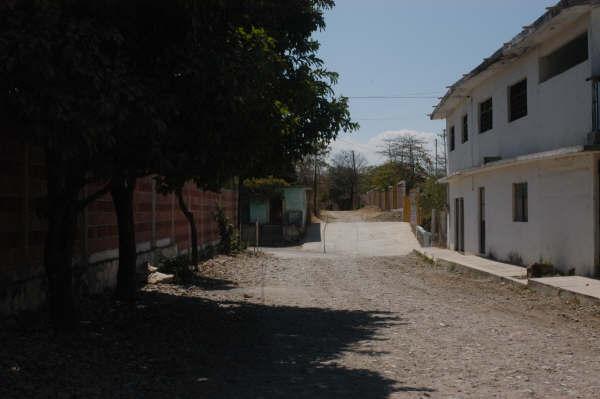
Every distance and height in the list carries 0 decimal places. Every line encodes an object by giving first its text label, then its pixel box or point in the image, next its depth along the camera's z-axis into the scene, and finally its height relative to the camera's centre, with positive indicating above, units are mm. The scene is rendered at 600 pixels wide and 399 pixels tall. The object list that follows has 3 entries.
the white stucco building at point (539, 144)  10562 +1542
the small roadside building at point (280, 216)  29000 -432
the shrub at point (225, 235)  19297 -964
